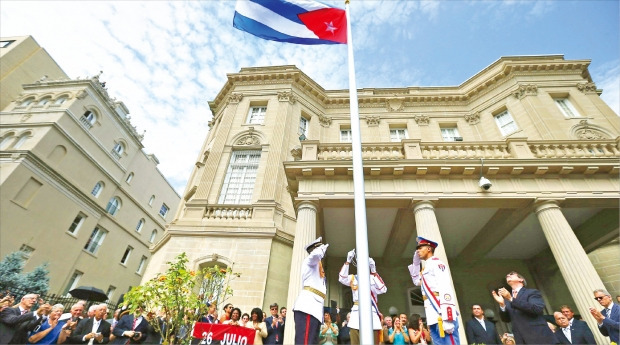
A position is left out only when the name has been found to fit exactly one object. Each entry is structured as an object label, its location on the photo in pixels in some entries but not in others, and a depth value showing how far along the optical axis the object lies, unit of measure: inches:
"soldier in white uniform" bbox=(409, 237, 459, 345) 147.3
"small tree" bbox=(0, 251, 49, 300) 585.6
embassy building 341.1
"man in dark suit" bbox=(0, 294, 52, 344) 195.0
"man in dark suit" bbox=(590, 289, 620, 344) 198.6
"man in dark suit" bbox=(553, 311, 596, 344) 227.0
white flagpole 116.3
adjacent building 741.9
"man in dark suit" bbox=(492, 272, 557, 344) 166.1
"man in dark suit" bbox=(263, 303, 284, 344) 268.7
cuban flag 264.1
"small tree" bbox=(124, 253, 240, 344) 212.7
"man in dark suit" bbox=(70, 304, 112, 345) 225.1
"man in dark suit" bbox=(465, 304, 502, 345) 234.8
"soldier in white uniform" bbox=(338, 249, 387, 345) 207.0
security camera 331.0
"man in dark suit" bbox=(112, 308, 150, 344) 236.6
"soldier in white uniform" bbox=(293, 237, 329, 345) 165.6
